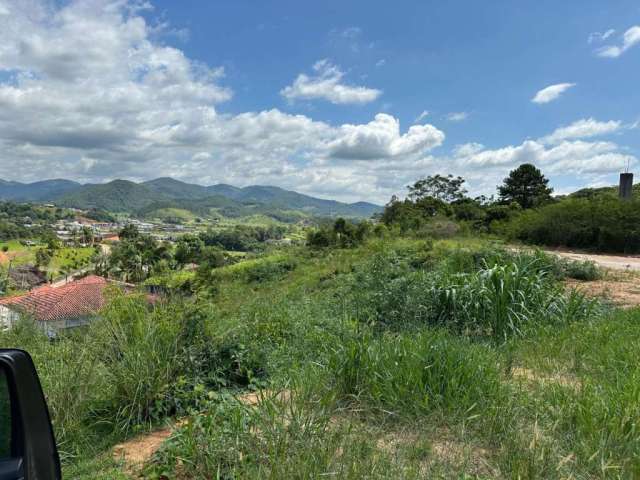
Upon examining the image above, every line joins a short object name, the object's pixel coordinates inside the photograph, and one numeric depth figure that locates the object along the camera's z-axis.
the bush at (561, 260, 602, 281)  9.62
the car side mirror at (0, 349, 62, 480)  1.33
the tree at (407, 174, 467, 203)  42.12
